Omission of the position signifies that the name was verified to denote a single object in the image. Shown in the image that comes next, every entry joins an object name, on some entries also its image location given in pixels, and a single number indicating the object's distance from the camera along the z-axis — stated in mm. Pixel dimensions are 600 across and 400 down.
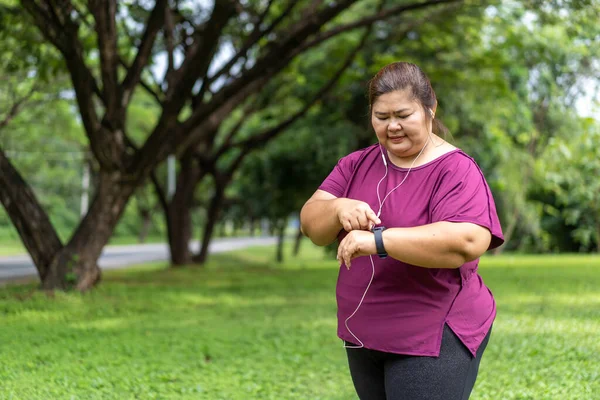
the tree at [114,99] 10297
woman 2299
